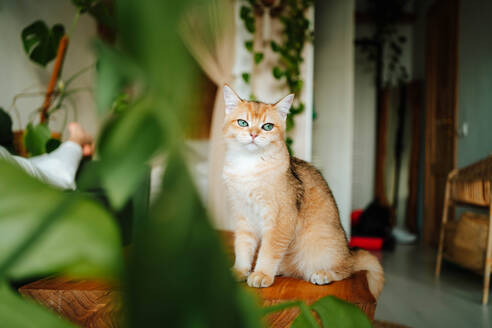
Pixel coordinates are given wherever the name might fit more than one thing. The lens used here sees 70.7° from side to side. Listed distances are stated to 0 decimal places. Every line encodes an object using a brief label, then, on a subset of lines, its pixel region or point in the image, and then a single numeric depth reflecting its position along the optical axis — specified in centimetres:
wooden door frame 406
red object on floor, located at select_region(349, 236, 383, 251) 364
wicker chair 219
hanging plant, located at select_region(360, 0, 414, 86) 470
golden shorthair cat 90
